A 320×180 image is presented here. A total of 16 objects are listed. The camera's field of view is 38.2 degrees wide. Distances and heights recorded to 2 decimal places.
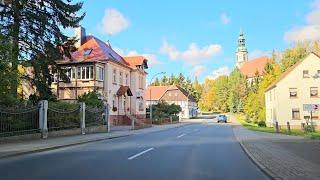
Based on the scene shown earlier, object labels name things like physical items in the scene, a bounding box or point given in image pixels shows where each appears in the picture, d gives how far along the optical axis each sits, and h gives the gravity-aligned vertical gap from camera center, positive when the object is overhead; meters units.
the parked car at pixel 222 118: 86.29 +0.03
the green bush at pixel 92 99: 41.50 +1.96
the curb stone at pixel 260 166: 11.97 -1.47
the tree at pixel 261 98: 81.44 +3.78
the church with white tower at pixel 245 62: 159.62 +20.53
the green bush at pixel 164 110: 73.75 +1.63
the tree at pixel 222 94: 154.62 +8.52
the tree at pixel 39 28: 32.06 +6.69
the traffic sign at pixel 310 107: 36.09 +0.82
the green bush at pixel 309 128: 42.91 -1.01
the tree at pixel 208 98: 166.38 +7.73
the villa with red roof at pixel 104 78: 53.31 +5.23
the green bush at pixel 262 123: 71.39 -0.78
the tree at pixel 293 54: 82.69 +11.45
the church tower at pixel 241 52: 180.25 +26.10
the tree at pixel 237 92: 139.00 +7.94
